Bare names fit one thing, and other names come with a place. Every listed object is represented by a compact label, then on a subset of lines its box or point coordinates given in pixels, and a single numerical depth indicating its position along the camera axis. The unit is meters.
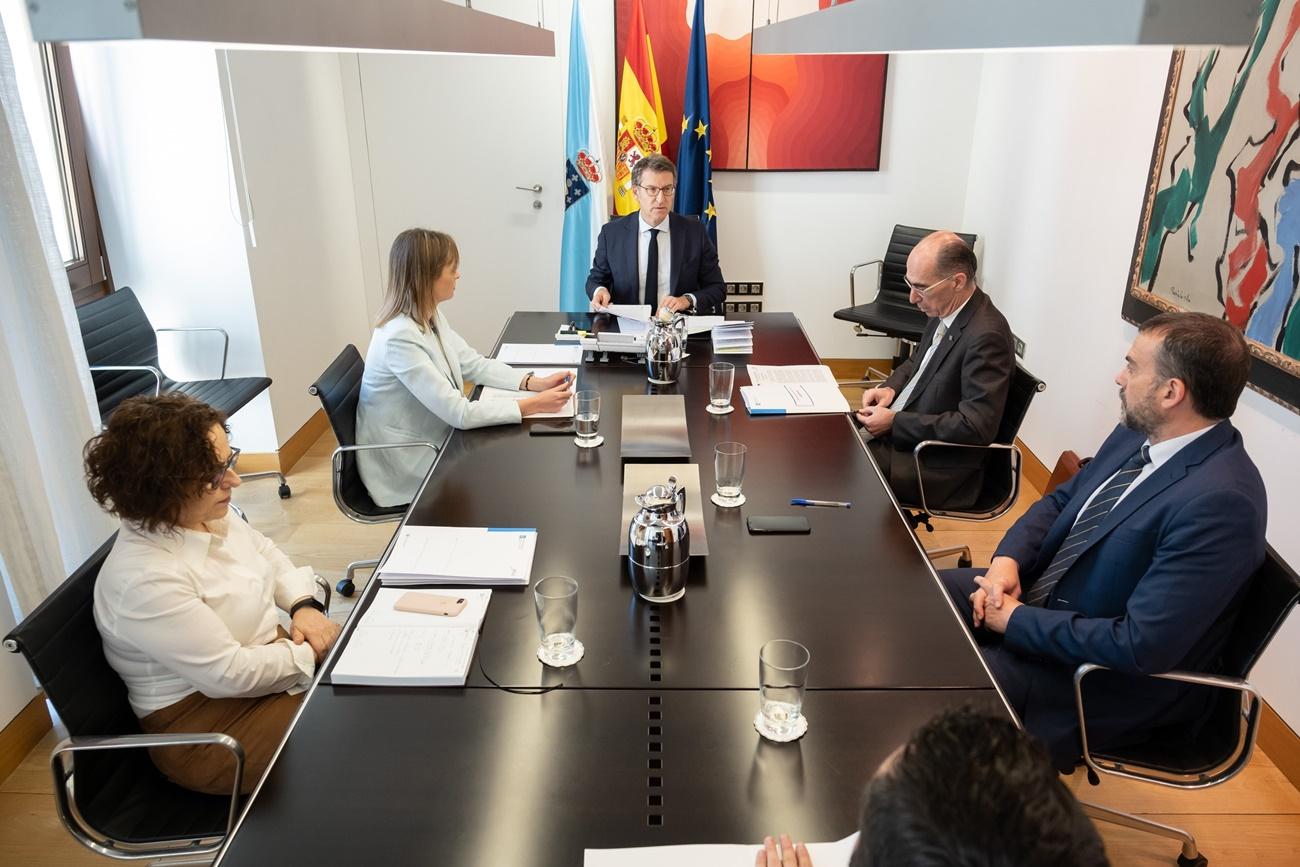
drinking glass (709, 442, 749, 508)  2.18
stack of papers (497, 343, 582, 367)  3.34
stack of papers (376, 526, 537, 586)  1.87
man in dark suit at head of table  4.03
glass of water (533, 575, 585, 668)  1.59
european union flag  5.01
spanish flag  4.99
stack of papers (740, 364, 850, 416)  2.86
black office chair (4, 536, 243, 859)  1.56
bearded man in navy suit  1.79
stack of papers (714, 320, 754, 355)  3.48
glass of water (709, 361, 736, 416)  2.77
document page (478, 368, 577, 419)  3.01
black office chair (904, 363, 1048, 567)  2.97
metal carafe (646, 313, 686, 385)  3.10
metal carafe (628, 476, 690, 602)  1.78
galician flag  4.98
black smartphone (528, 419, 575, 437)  2.69
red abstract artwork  5.04
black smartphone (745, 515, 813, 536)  2.08
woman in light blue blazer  2.78
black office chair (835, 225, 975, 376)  4.95
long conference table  1.28
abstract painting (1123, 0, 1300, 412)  2.58
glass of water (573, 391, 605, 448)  2.54
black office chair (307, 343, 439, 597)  2.87
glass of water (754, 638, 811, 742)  1.43
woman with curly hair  1.66
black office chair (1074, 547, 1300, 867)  1.76
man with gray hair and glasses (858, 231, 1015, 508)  2.95
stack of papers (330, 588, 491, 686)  1.57
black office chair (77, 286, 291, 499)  3.56
